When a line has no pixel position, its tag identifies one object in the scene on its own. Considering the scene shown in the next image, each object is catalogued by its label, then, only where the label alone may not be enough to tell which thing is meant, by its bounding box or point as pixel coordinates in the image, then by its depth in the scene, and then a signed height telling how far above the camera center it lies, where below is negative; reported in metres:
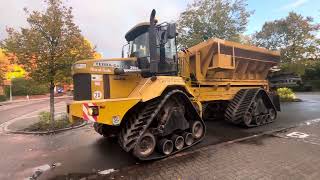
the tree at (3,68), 14.34 +2.07
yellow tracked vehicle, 3.31 -0.07
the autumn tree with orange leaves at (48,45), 5.78 +1.70
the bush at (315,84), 19.94 +0.01
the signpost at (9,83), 18.83 +0.80
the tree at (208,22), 11.49 +4.95
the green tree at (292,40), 11.05 +3.61
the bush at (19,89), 21.05 +0.03
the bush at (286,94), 10.80 -0.73
